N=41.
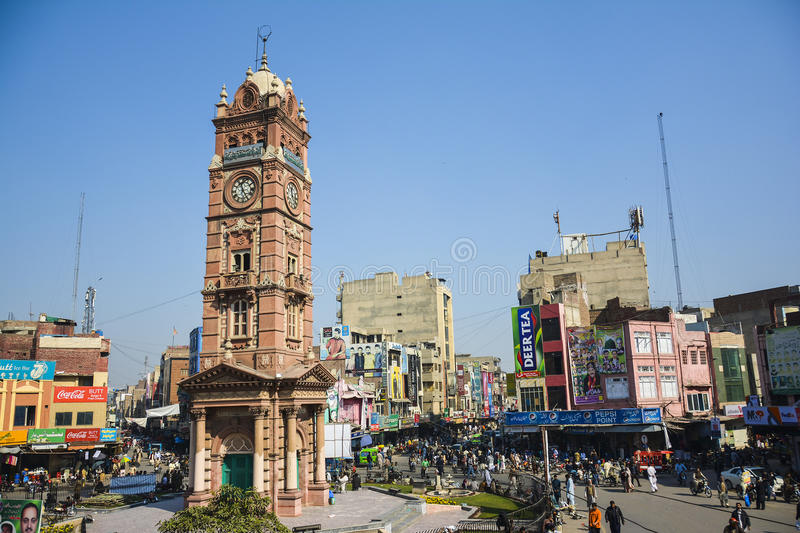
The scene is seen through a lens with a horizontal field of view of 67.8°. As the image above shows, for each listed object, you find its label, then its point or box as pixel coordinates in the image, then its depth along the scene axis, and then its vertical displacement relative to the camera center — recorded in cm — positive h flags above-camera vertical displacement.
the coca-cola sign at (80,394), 5241 +74
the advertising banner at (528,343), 5834 +447
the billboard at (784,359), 4325 +165
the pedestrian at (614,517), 2361 -513
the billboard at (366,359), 8062 +464
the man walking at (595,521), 2352 -519
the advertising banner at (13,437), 4659 -248
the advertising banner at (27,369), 4919 +290
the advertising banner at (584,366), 5594 +198
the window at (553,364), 5748 +233
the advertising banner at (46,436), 4784 -254
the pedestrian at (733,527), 2003 -481
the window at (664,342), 5616 +398
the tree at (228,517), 1830 -364
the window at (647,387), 5397 -13
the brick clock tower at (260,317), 3139 +454
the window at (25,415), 4944 -88
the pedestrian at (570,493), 3168 -561
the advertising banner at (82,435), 4972 -264
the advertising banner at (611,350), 5494 +329
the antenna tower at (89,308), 10300 +1615
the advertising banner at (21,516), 1906 -352
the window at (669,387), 5516 -19
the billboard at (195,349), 7400 +618
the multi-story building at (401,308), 11100 +1584
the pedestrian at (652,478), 3675 -564
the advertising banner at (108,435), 5144 -278
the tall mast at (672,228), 7438 +1956
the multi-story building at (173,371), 10319 +487
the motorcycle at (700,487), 3539 -602
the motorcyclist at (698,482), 3553 -573
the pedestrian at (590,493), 3098 -545
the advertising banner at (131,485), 3834 -532
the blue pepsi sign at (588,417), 5041 -258
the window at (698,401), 5672 -161
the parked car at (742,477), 3328 -534
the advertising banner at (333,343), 8006 +689
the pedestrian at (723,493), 3141 -572
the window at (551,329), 5791 +563
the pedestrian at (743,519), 2400 -541
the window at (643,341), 5488 +403
